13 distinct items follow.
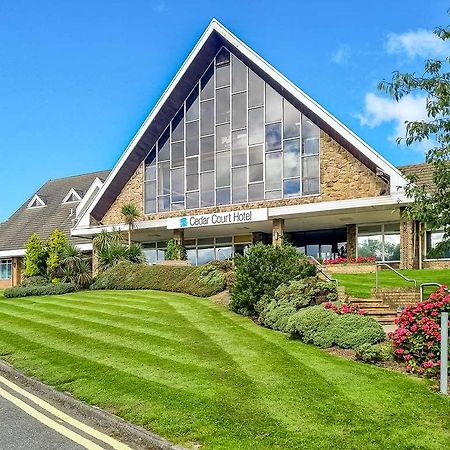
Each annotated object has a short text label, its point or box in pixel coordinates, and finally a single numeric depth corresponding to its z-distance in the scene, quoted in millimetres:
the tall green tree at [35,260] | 34875
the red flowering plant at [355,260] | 29133
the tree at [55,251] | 33688
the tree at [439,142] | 9008
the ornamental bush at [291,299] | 13734
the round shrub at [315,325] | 11125
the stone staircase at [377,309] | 14750
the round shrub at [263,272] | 15586
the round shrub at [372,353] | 9719
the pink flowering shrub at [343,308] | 12375
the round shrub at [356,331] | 10633
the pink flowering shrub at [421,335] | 9055
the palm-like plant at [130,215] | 35062
